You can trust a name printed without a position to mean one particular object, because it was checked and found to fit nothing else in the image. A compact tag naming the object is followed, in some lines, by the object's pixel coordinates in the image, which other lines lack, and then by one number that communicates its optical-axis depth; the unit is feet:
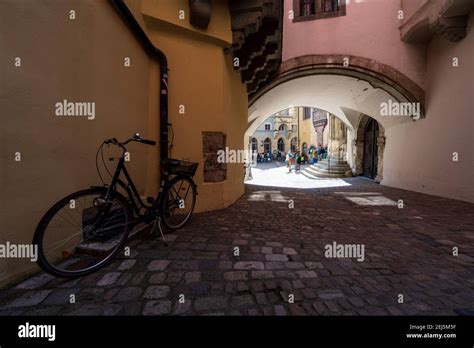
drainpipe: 11.83
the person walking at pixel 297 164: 54.90
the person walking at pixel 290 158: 54.94
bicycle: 5.82
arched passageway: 22.71
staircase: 41.47
